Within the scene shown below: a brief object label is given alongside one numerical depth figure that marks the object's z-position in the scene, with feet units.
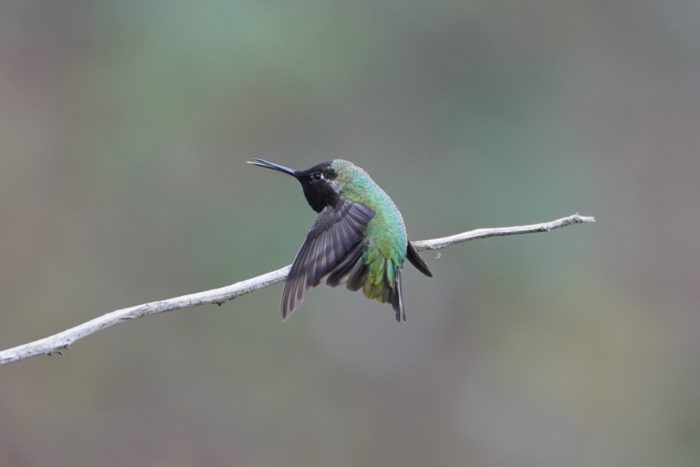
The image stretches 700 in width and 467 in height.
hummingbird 27.71
